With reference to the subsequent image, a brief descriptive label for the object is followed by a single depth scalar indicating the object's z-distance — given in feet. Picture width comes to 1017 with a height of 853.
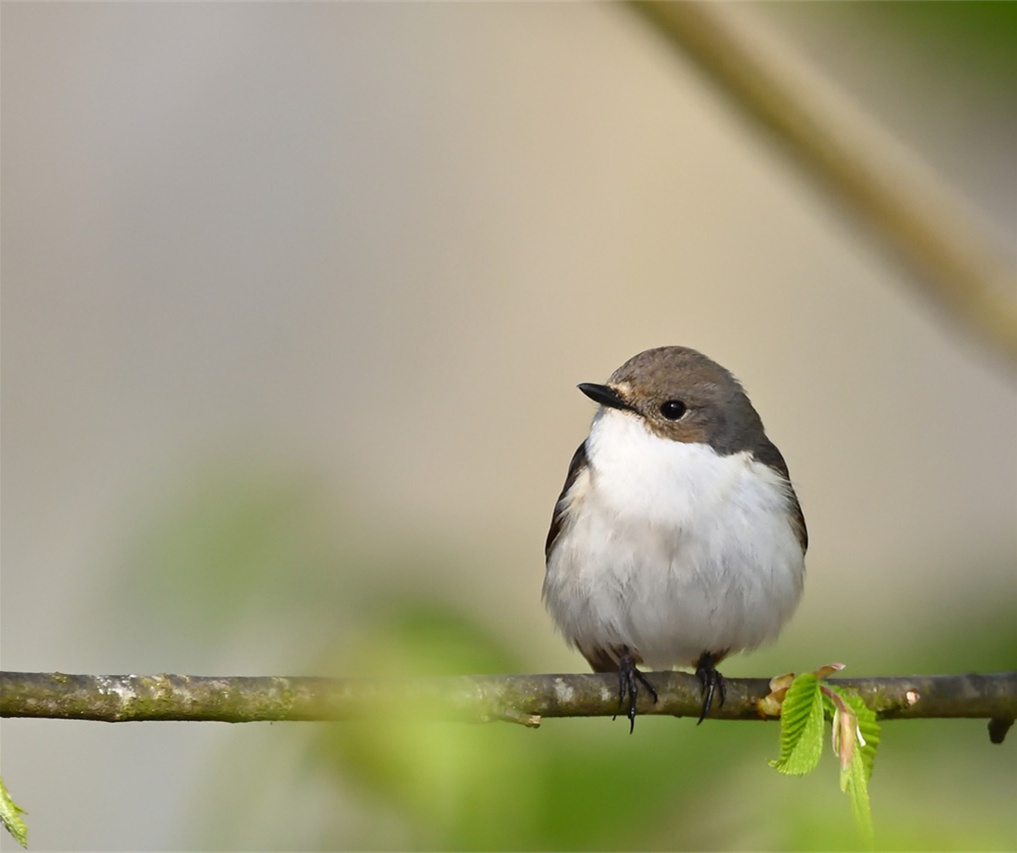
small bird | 23.77
